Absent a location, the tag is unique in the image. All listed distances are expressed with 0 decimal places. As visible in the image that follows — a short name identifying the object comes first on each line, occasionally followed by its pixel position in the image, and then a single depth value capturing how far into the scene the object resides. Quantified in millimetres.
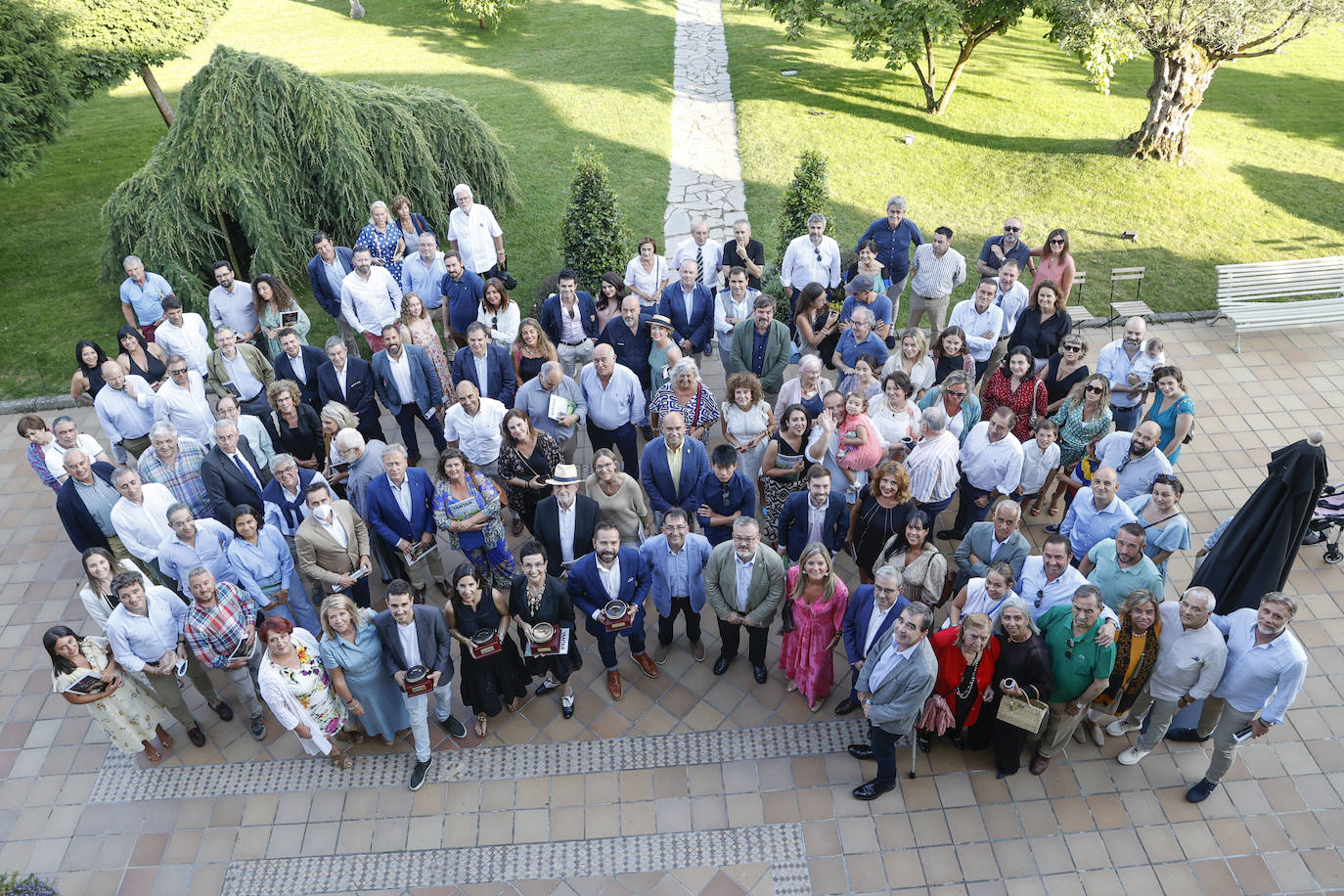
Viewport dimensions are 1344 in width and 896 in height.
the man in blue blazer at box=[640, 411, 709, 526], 7551
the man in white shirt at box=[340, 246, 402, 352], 9906
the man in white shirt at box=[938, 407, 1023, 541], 7590
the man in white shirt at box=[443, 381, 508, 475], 8094
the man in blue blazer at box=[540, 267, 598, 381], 9758
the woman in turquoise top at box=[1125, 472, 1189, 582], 6840
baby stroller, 8258
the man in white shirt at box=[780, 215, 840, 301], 10492
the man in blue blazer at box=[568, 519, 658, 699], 6648
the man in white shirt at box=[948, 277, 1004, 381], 9305
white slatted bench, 11609
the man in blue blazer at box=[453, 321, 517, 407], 8797
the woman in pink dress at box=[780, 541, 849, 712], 6559
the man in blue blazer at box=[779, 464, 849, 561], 6953
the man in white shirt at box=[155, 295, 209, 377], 9523
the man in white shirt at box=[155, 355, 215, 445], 8562
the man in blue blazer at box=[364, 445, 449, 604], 7492
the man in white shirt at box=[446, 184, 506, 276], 11148
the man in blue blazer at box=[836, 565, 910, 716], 6180
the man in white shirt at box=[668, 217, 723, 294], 10609
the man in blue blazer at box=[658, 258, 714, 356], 9734
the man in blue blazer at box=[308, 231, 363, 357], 10320
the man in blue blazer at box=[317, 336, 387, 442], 8695
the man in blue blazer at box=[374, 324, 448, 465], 8938
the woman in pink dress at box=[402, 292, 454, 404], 9281
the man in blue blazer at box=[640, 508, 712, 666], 6863
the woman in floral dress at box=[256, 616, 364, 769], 6215
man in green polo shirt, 5949
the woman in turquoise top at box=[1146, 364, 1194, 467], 7907
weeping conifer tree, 11719
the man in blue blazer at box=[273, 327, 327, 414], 8953
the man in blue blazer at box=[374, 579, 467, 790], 6379
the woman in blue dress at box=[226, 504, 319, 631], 7074
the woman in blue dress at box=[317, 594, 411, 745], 6251
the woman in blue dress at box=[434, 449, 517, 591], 7430
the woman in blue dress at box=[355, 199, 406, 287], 10766
